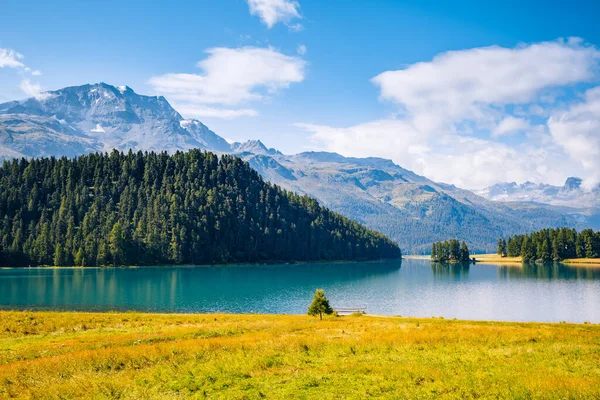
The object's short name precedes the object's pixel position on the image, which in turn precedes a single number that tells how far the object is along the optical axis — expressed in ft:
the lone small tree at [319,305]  193.98
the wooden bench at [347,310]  259.60
